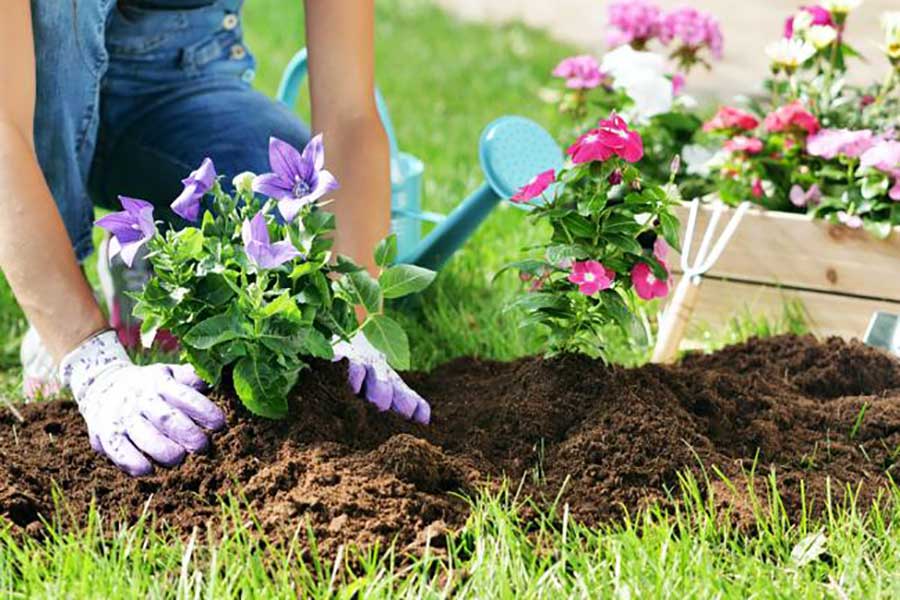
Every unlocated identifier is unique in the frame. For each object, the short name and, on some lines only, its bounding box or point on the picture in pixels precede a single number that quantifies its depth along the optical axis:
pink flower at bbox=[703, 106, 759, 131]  4.72
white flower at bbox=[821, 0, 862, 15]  4.63
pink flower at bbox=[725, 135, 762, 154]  4.60
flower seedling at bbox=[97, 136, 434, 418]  2.99
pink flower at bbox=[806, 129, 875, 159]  4.34
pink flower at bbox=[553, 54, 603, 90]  5.29
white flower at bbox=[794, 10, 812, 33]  4.64
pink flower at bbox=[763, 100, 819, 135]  4.50
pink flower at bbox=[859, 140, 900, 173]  4.24
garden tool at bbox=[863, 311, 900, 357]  4.12
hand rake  4.24
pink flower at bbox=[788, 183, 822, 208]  4.51
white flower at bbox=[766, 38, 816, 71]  4.53
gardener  3.24
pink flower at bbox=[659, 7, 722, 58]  5.30
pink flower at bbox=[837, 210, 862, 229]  4.34
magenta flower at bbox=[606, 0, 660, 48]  5.34
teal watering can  4.46
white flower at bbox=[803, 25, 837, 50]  4.56
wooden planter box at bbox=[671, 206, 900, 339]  4.37
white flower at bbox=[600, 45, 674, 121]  4.84
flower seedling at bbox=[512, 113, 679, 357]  3.36
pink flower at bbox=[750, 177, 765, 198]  4.66
